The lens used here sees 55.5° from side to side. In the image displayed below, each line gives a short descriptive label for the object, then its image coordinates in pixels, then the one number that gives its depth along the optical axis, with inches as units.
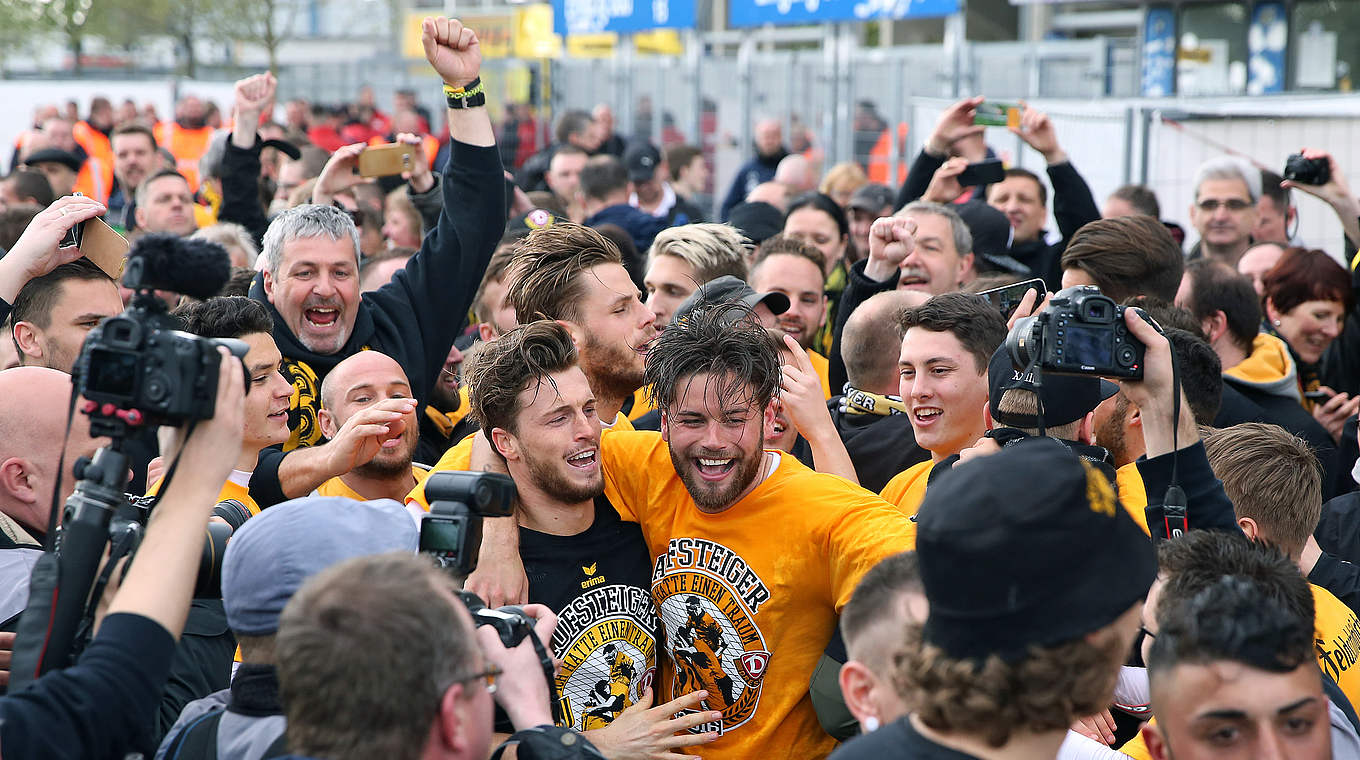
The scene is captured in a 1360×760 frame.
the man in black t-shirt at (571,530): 128.0
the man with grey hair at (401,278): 179.8
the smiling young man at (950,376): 159.3
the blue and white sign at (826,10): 625.9
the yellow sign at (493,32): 1411.0
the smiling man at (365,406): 154.8
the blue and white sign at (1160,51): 680.4
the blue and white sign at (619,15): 773.9
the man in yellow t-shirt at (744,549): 125.9
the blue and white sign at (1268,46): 636.1
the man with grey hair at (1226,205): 282.2
